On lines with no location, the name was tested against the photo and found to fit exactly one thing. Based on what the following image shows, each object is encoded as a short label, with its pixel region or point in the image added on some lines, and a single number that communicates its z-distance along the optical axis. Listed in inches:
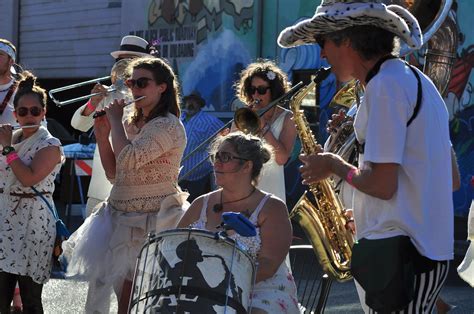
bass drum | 190.6
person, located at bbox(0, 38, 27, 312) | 355.9
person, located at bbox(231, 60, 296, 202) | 322.7
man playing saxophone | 169.9
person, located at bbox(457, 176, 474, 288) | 271.1
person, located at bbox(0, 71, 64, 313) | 304.4
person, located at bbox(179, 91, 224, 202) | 604.4
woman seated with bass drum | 226.5
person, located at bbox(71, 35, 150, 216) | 332.6
